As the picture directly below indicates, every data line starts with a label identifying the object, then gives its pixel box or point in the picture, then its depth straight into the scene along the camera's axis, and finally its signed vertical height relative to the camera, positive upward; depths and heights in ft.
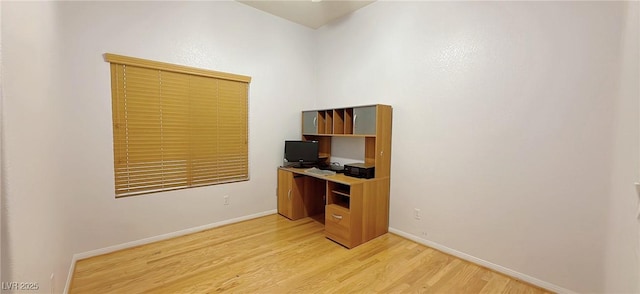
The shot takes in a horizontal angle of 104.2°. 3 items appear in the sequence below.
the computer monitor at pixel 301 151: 13.00 -0.79
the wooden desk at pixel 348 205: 9.58 -2.91
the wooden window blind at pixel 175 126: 8.98 +0.35
